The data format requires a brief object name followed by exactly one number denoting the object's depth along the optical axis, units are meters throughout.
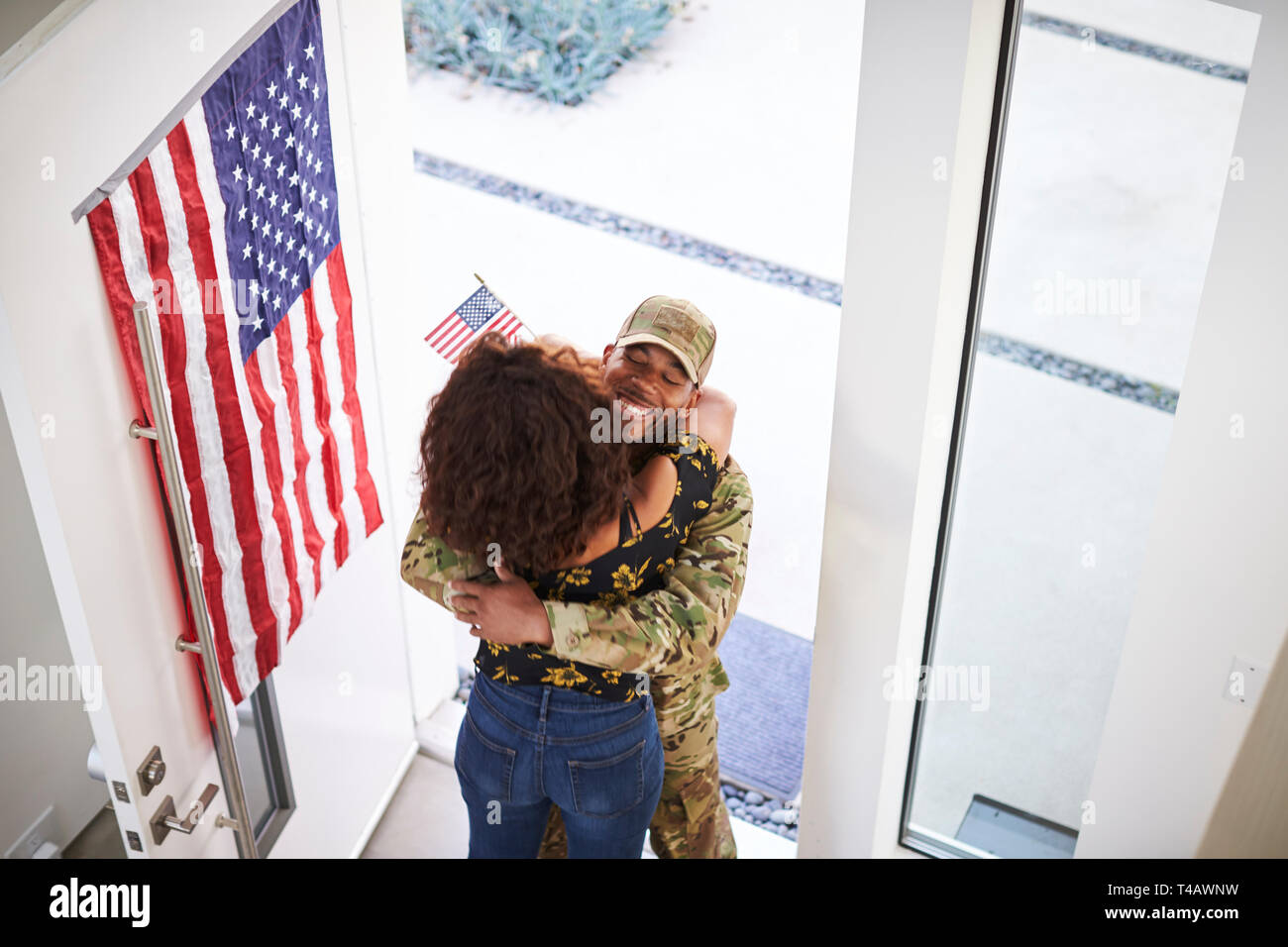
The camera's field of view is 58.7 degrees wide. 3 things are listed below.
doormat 3.81
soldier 2.06
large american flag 2.07
